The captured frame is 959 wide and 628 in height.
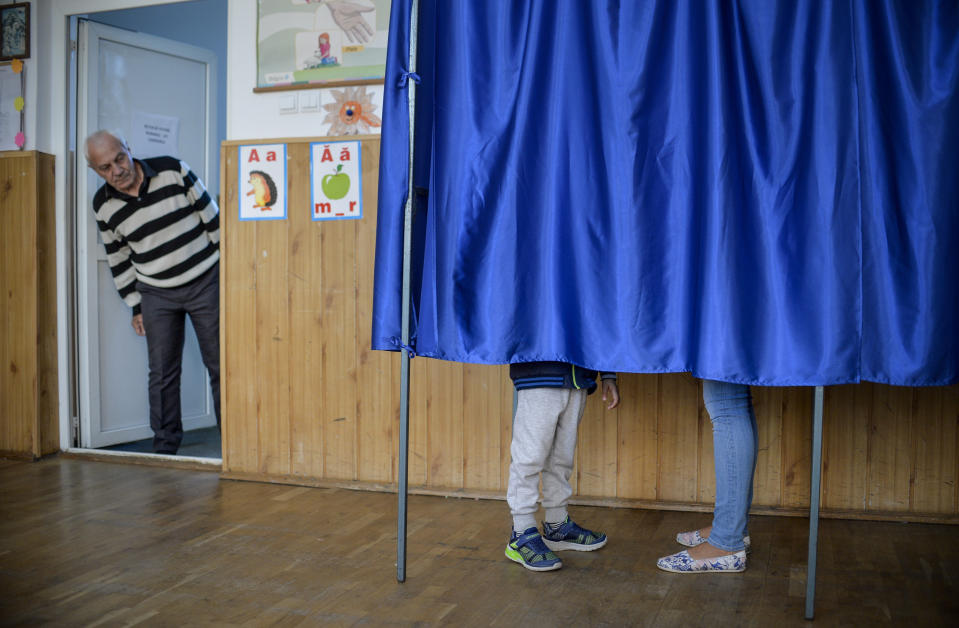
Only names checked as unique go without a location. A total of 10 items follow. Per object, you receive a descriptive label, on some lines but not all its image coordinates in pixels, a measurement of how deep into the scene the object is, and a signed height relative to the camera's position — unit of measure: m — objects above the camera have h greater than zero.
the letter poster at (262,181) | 3.08 +0.33
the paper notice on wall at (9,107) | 3.51 +0.70
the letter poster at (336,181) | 2.97 +0.33
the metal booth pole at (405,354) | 2.00 -0.23
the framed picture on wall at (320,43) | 2.96 +0.86
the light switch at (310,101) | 3.03 +0.64
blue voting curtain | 1.81 +0.21
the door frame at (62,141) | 3.53 +0.55
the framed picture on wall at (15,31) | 3.50 +1.03
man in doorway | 3.49 +0.05
